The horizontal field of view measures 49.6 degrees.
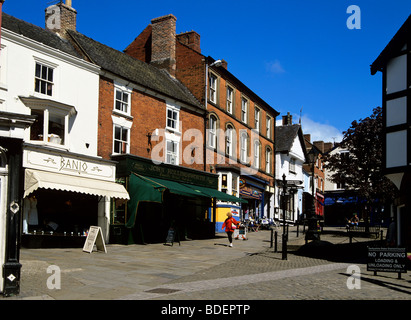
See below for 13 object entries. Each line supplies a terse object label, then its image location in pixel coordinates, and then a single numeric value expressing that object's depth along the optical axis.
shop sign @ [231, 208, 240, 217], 29.20
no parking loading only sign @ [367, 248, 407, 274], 11.61
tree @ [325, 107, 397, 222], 25.89
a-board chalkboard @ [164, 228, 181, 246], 19.51
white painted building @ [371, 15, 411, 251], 16.20
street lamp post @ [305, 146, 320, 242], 19.18
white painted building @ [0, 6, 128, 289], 16.80
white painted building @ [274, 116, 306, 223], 40.37
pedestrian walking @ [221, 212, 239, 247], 20.16
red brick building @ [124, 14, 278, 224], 28.77
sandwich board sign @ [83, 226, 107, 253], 15.73
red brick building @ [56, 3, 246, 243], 20.14
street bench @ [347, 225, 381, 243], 25.00
